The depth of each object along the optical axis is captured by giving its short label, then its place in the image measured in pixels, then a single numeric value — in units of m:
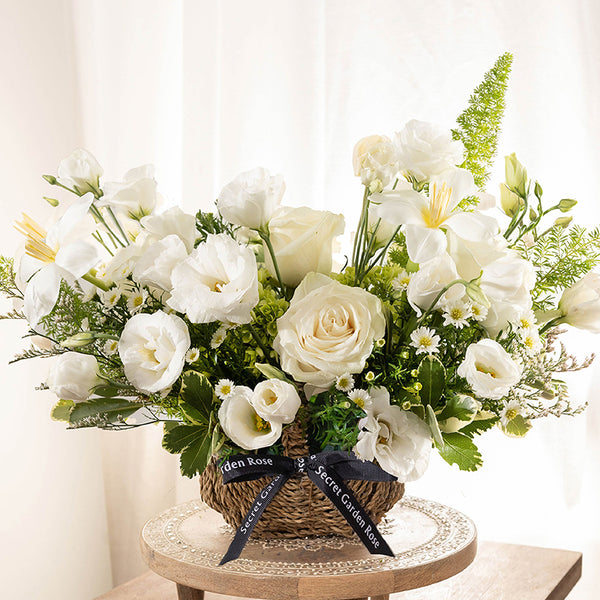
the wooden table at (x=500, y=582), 1.16
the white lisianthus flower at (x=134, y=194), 0.81
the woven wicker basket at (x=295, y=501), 0.79
